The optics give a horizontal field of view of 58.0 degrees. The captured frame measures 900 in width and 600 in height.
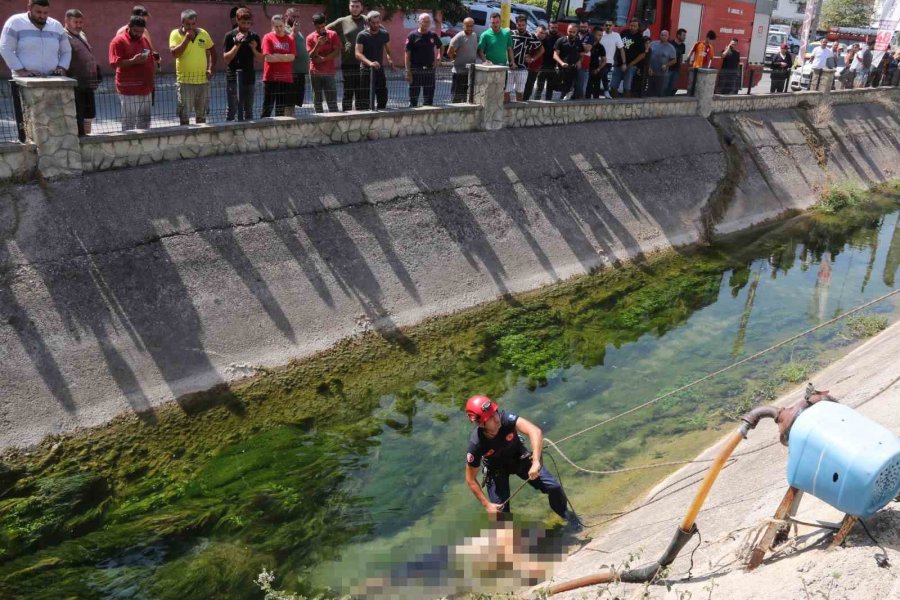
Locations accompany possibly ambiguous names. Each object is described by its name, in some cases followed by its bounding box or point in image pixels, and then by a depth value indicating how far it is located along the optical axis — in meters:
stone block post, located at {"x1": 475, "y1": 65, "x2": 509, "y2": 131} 13.84
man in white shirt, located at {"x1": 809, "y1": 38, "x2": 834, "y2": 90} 22.48
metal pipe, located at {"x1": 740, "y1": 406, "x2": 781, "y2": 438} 5.57
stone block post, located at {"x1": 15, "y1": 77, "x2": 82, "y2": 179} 9.11
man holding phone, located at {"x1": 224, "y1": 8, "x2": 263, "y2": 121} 11.08
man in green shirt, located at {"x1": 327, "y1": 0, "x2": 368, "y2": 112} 12.39
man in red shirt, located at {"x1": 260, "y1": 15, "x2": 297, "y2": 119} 11.39
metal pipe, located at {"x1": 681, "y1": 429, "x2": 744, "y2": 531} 5.51
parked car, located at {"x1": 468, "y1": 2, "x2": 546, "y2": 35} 25.17
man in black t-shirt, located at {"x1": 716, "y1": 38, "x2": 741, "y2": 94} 19.36
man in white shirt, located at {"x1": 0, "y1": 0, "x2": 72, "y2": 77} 9.27
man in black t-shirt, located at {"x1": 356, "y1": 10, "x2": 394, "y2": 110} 12.38
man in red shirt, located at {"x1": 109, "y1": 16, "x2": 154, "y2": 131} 10.20
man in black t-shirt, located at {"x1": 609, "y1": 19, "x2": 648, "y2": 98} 17.05
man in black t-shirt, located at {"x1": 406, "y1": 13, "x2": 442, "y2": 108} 13.19
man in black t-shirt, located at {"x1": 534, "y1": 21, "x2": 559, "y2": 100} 15.45
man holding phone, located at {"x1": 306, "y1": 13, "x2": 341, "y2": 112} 12.02
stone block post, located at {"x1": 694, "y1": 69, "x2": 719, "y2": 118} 18.70
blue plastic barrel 4.90
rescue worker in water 6.73
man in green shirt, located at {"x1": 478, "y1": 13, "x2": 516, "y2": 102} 14.23
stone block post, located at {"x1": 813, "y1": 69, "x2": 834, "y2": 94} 22.66
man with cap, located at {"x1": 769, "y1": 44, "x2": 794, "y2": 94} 21.45
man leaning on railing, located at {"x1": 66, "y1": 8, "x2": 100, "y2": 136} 9.67
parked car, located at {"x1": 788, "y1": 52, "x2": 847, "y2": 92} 23.25
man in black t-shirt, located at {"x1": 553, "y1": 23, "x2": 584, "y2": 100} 15.47
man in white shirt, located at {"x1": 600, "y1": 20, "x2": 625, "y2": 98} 16.27
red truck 18.47
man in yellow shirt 10.66
